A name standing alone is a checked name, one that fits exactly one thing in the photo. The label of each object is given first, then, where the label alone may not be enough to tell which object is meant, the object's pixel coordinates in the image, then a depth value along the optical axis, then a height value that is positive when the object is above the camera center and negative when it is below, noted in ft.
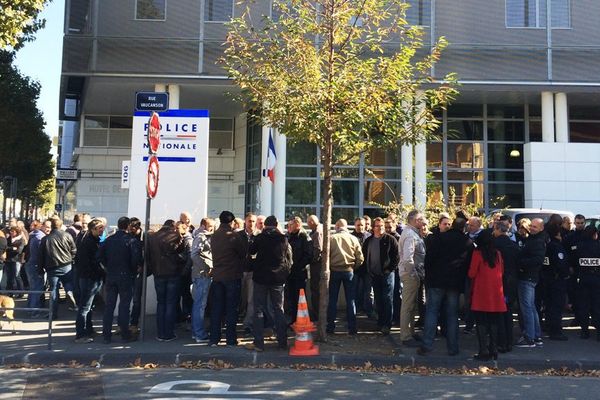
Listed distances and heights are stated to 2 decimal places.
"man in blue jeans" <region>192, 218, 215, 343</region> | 27.30 -1.51
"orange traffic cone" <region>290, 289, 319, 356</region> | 25.04 -4.02
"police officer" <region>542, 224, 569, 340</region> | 28.27 -1.13
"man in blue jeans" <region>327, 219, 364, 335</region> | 29.01 -0.88
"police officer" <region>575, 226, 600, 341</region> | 28.66 -1.12
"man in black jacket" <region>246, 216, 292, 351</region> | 25.55 -1.07
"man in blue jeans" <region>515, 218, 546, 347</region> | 26.27 -0.90
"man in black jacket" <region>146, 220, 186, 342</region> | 27.25 -1.16
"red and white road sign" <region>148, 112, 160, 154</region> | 28.50 +6.00
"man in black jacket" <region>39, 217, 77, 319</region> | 30.35 -0.34
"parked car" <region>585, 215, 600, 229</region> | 39.27 +2.60
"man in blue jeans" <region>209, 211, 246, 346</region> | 26.20 -1.17
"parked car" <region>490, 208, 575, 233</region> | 38.60 +2.93
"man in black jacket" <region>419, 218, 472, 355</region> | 24.89 -1.02
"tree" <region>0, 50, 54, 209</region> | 75.66 +18.28
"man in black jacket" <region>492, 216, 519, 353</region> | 25.99 -0.62
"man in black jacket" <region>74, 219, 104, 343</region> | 27.14 -1.57
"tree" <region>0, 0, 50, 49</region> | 39.19 +16.68
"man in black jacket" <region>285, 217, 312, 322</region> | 28.12 -0.27
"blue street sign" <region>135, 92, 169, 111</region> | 31.89 +8.50
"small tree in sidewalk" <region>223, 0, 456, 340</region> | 26.96 +8.56
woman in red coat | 24.23 -1.67
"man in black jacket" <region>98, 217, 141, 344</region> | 26.91 -1.28
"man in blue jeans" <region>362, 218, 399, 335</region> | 28.81 -0.69
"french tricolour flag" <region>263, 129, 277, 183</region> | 46.57 +7.91
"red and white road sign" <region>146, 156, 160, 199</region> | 27.91 +3.64
